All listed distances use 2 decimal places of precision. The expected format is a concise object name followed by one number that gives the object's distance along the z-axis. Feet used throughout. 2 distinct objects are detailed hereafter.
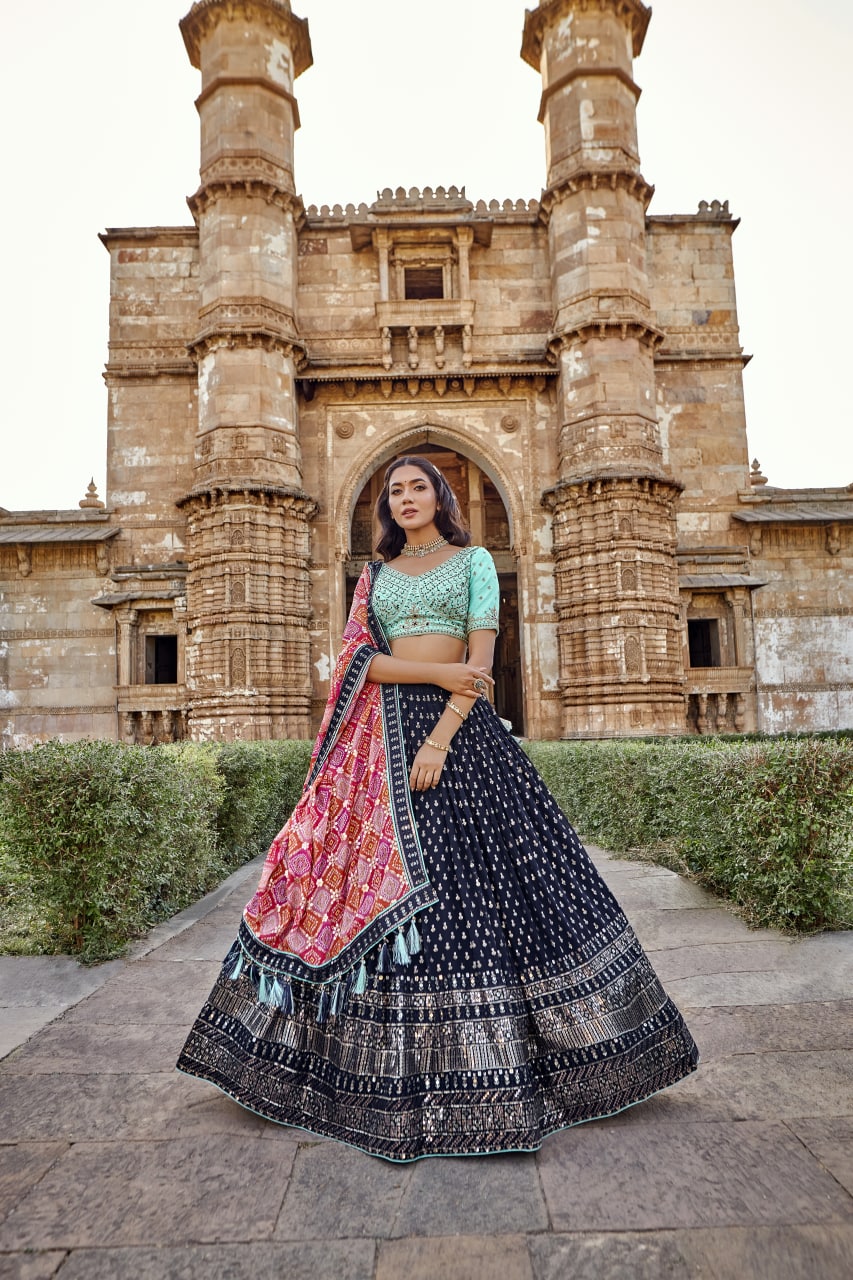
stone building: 48.65
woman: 6.93
